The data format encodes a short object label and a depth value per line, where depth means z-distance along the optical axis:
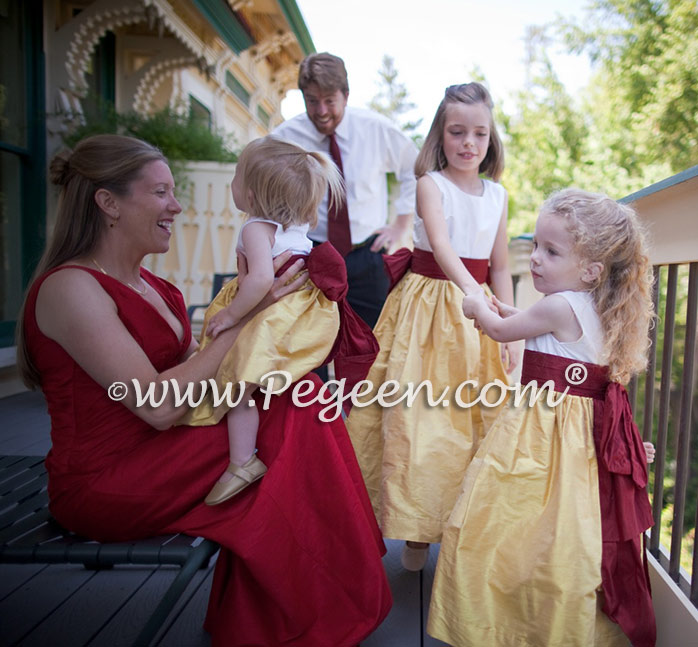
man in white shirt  2.83
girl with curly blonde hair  1.42
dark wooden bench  1.22
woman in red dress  1.40
